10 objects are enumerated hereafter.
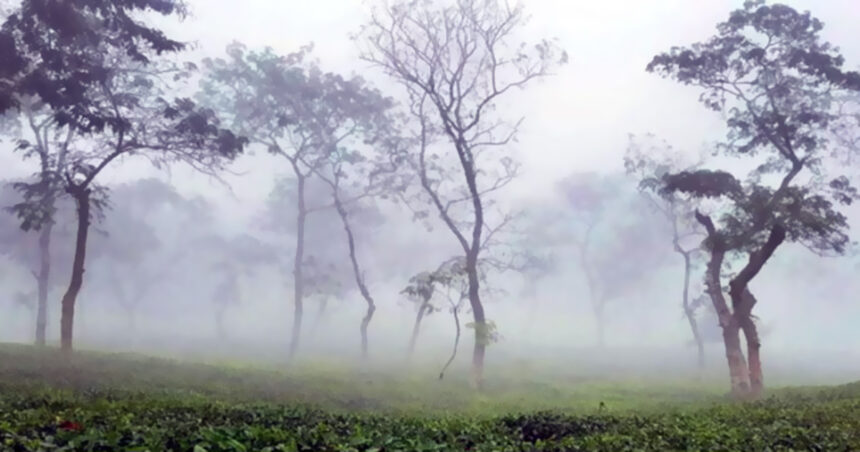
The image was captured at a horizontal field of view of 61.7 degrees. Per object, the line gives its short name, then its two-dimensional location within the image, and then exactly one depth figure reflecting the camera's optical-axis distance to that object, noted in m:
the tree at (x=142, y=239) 64.69
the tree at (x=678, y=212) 45.78
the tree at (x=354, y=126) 46.38
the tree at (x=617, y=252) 70.06
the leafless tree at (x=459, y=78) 36.38
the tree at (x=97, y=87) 19.89
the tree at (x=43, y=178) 27.44
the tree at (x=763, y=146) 26.34
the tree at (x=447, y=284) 35.00
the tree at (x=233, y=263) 74.44
